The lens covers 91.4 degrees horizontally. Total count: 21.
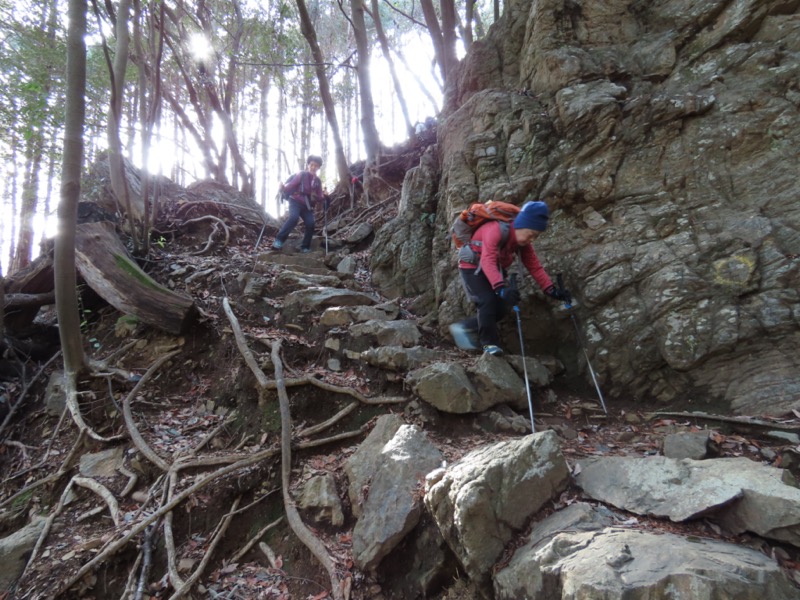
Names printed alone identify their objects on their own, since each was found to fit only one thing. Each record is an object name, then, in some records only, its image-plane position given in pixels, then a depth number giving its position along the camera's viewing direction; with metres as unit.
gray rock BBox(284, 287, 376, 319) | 6.37
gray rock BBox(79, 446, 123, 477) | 4.33
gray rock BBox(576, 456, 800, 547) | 2.23
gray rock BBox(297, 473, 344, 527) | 3.50
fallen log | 5.84
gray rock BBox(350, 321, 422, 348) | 5.48
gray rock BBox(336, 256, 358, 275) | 8.64
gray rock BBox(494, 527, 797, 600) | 1.78
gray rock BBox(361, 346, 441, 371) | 4.79
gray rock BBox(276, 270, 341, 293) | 7.19
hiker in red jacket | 5.00
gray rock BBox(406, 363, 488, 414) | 4.16
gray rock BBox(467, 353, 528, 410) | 4.34
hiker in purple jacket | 9.48
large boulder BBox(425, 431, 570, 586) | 2.60
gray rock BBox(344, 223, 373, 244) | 10.34
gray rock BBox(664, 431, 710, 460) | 3.27
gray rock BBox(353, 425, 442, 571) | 3.01
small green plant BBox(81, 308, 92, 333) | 6.76
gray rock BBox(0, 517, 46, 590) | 3.37
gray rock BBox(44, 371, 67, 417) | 5.39
